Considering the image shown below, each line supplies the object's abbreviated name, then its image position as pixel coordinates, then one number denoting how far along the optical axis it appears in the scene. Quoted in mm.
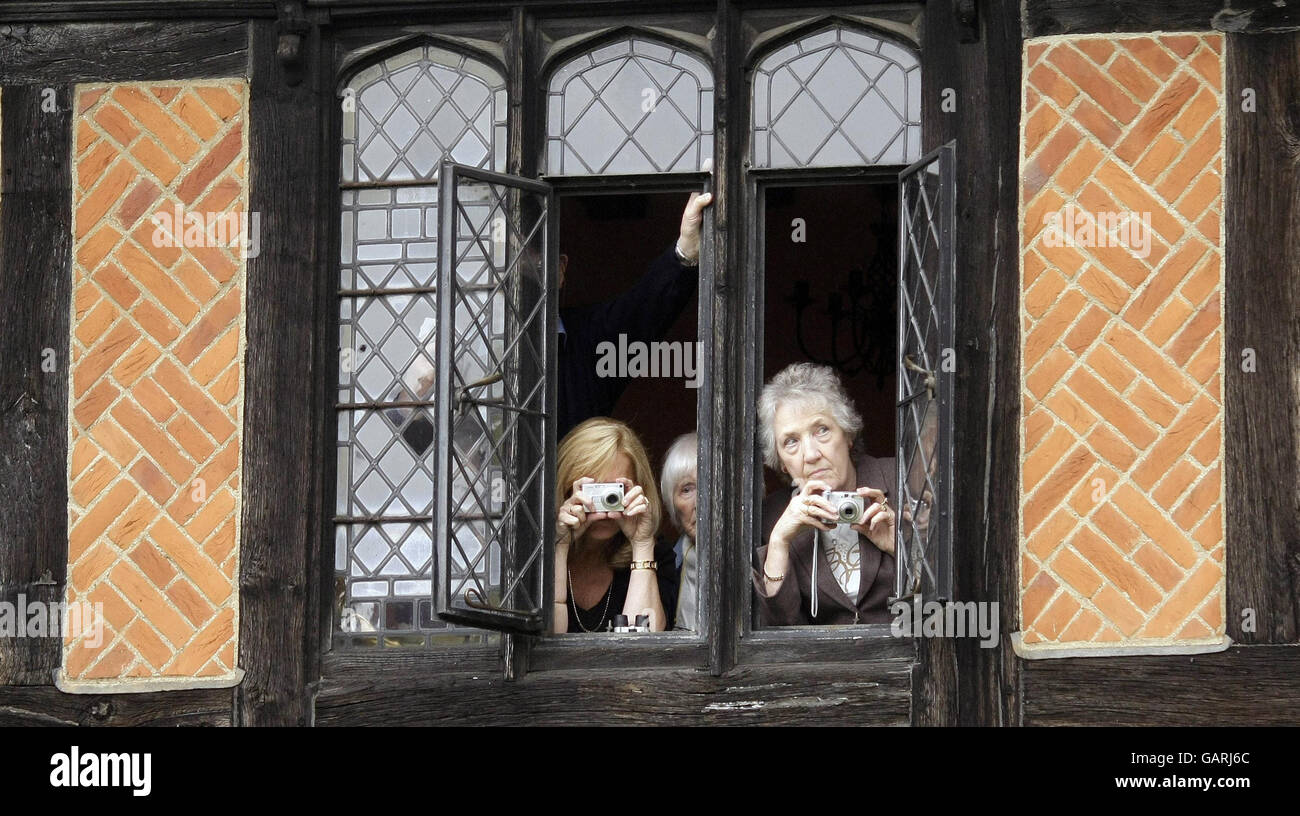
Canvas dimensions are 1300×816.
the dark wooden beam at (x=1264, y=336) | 15672
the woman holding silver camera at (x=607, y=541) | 16937
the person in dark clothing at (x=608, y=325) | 17469
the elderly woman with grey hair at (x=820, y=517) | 16500
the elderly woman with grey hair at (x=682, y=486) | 17812
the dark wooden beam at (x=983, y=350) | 15805
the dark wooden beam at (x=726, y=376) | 16281
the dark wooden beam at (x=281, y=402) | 16453
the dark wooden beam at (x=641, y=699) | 15937
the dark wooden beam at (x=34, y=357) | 16687
